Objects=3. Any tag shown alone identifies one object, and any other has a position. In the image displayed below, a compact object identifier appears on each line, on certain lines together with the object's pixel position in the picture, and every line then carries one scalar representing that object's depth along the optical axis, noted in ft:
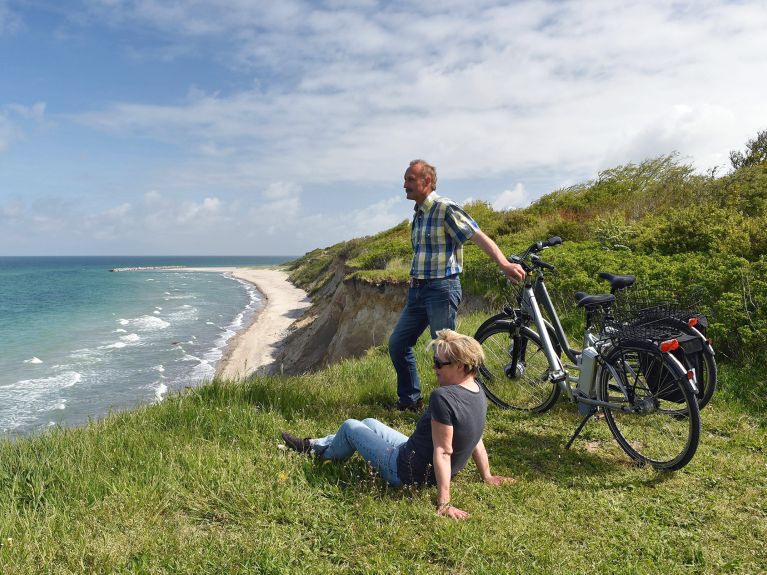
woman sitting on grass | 11.73
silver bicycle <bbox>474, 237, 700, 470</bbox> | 13.65
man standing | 16.49
